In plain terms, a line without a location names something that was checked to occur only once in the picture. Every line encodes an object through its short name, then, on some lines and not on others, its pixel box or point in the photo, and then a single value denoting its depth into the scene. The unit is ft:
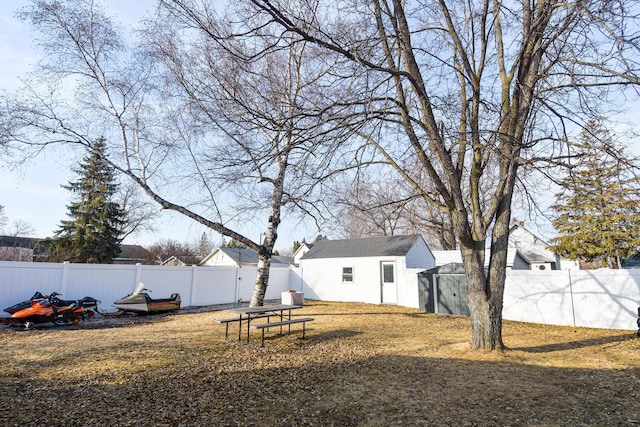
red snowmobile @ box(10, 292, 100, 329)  27.89
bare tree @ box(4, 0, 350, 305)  15.67
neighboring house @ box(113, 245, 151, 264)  124.18
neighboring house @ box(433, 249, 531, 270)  50.96
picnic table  22.38
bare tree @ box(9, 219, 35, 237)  102.47
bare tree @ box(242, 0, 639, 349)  16.78
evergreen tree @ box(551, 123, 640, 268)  60.03
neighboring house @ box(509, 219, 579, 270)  83.97
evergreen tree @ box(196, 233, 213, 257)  175.40
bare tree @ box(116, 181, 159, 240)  80.84
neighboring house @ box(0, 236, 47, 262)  80.22
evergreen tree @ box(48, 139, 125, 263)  74.28
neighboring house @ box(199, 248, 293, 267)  92.43
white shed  51.65
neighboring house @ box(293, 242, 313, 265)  122.17
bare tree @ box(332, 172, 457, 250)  23.53
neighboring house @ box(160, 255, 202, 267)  116.78
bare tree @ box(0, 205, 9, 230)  85.56
